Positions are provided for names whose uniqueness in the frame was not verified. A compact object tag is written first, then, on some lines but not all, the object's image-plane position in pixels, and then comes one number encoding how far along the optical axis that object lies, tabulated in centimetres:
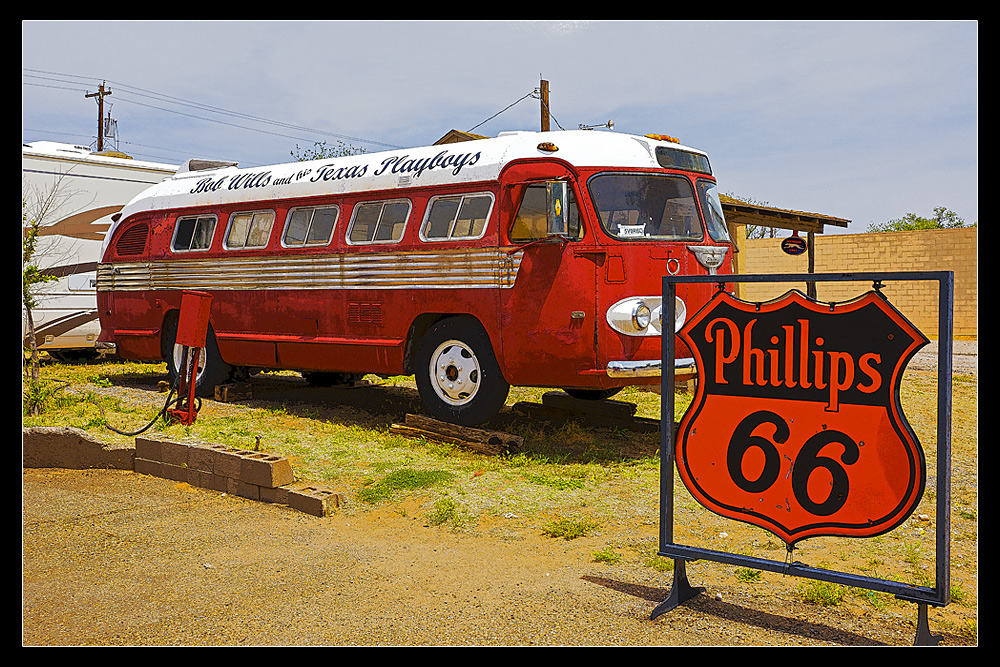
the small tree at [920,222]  3941
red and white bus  768
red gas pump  939
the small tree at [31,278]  995
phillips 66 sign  387
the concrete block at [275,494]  634
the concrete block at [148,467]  720
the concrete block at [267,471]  637
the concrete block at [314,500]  610
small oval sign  1172
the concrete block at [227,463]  663
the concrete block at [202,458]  683
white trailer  1483
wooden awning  1574
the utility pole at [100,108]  3788
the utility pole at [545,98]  2330
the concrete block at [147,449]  726
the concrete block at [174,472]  700
